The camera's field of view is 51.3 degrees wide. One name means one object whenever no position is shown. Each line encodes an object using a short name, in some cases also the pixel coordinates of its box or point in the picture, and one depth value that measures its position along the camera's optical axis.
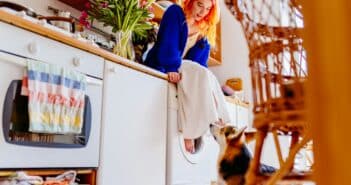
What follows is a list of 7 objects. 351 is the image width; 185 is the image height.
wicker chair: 0.81
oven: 1.35
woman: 2.45
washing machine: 2.37
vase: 2.50
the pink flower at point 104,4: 2.52
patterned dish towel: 1.41
